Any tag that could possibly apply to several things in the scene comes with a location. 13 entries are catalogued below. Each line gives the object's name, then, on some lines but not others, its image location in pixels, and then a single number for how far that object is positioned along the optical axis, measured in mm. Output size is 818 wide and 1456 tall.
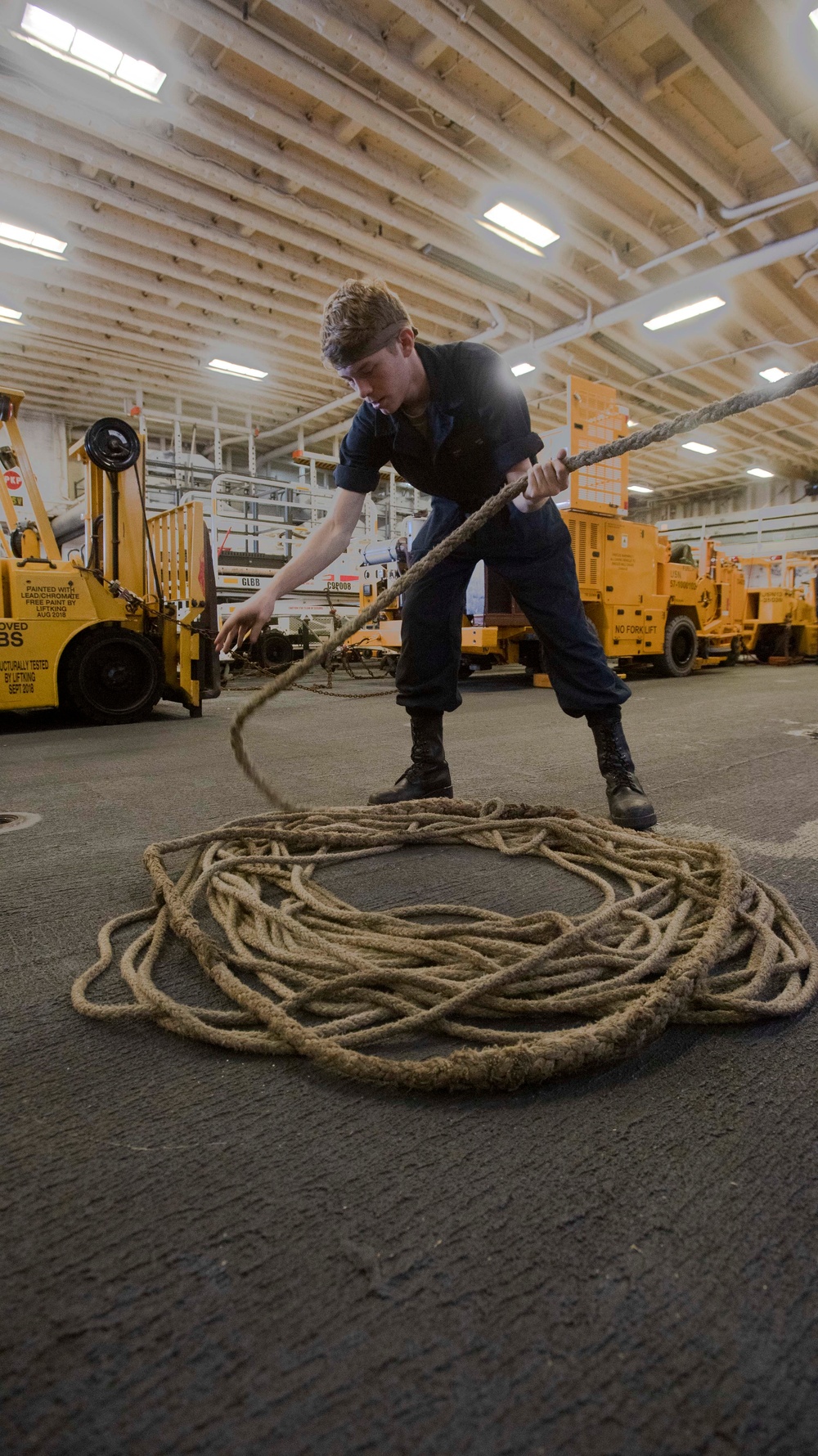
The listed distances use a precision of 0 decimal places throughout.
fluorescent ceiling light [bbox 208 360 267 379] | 9055
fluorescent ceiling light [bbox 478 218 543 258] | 6015
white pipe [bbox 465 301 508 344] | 7653
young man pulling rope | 1525
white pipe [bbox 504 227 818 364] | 6375
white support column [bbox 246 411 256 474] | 10477
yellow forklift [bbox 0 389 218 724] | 3918
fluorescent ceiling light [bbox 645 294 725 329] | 7461
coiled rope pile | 835
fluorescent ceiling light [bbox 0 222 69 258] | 6020
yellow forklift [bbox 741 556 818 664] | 10352
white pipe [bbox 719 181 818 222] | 5469
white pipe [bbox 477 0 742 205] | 3951
